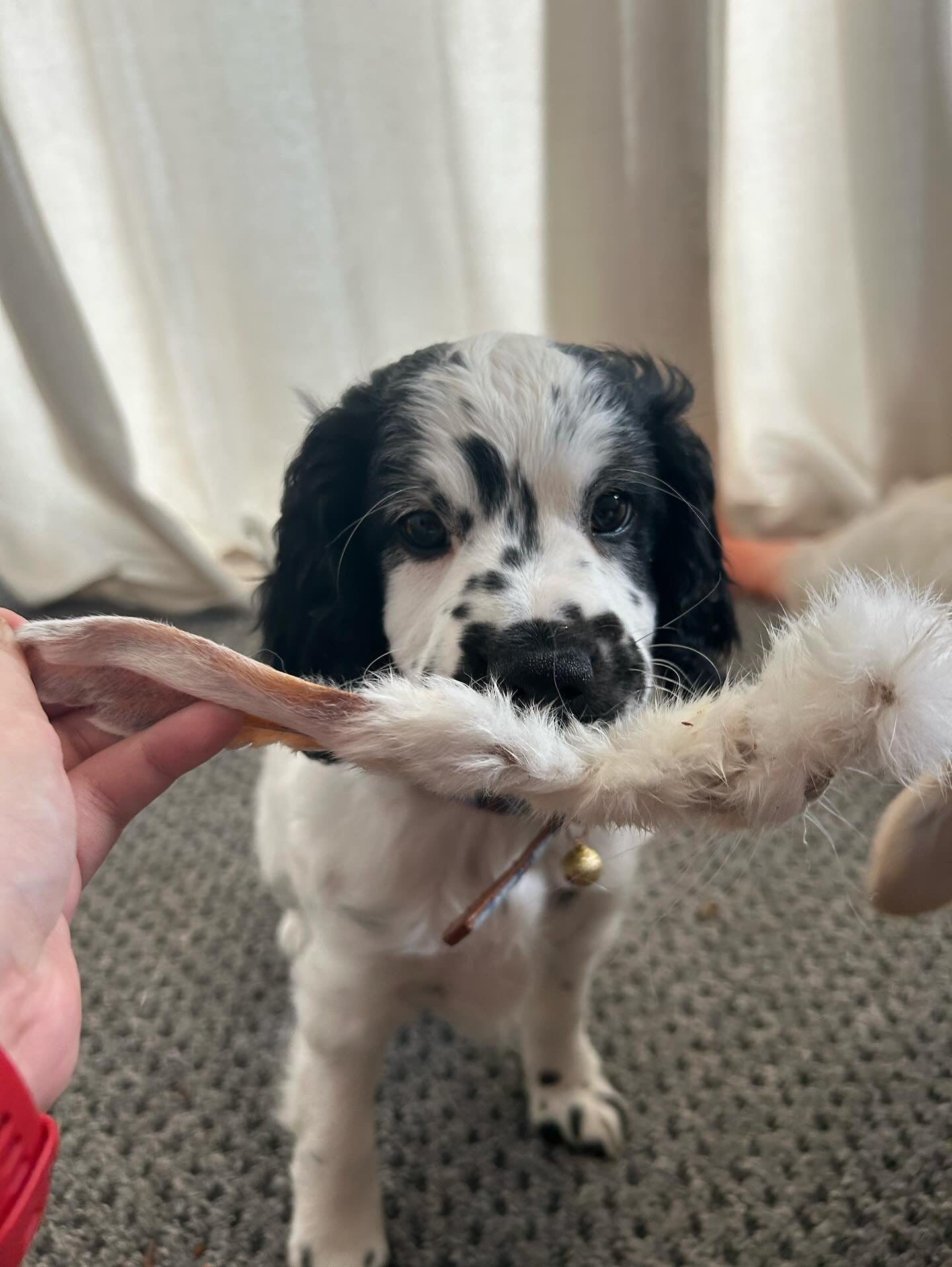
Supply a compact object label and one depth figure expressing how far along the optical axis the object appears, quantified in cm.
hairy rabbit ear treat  20
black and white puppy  30
